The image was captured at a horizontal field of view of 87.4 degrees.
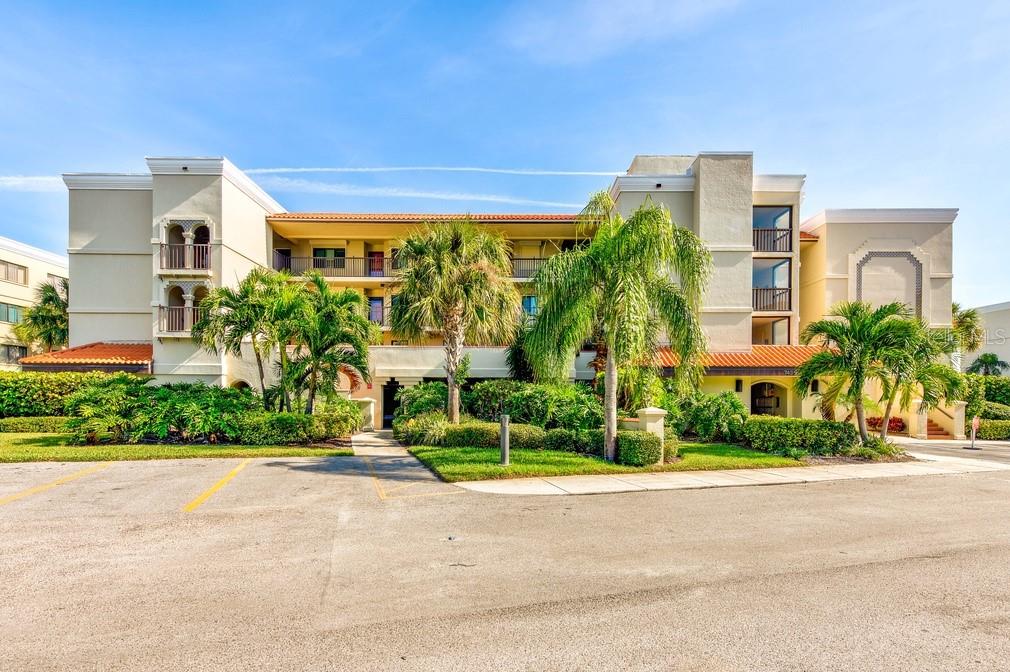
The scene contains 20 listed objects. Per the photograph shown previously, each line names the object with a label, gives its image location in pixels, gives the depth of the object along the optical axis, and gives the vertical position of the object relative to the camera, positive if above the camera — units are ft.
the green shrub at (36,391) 62.08 -6.76
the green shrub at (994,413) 76.69 -10.76
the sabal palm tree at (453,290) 54.29 +4.90
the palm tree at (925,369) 46.70 -2.72
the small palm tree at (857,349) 47.21 -0.95
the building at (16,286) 111.86 +10.81
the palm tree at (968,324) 103.04 +2.98
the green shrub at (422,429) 51.60 -9.46
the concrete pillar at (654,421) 43.11 -6.83
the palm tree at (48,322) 95.30 +2.42
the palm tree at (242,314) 53.47 +2.21
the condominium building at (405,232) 72.02 +12.30
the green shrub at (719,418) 54.90 -8.43
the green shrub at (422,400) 59.72 -7.25
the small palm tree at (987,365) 126.82 -6.26
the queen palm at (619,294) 39.45 +3.38
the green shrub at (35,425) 59.82 -10.25
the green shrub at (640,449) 41.32 -8.77
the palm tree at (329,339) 54.75 -0.30
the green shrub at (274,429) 52.26 -9.24
